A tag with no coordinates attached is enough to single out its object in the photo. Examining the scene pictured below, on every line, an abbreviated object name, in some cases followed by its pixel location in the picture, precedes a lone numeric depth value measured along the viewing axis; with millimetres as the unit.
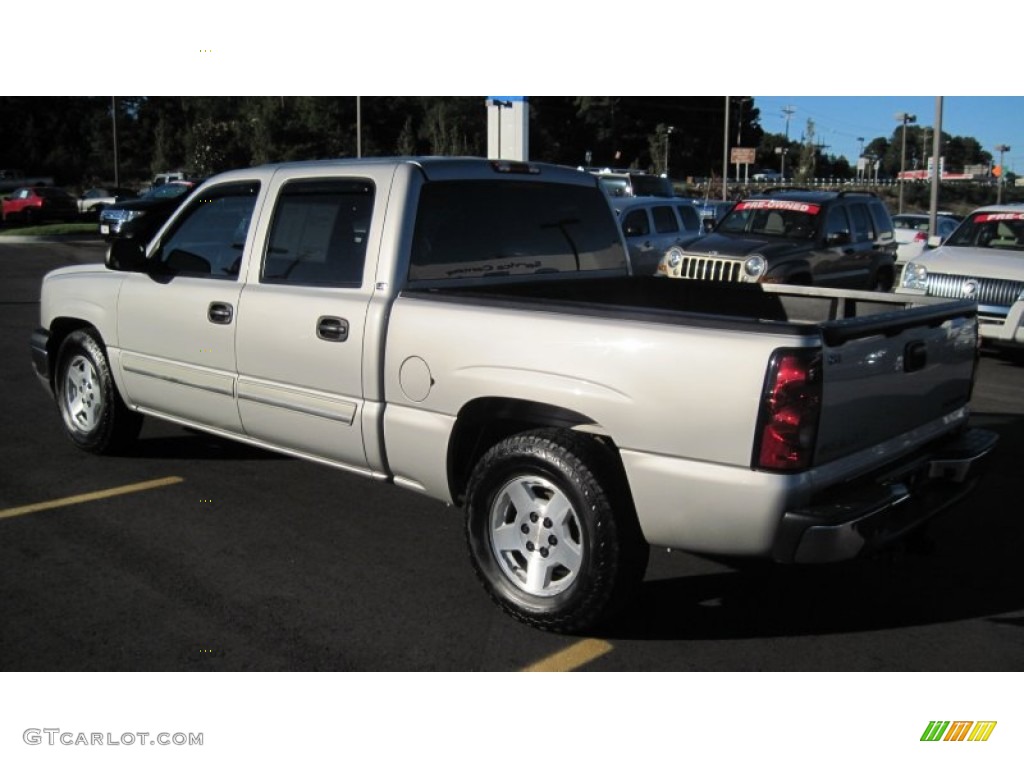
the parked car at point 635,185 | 21469
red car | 38531
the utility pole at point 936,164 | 18875
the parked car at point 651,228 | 15859
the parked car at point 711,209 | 27562
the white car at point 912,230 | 21438
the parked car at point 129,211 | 26112
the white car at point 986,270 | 10492
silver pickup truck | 3633
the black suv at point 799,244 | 12789
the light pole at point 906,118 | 33188
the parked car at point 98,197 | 39791
